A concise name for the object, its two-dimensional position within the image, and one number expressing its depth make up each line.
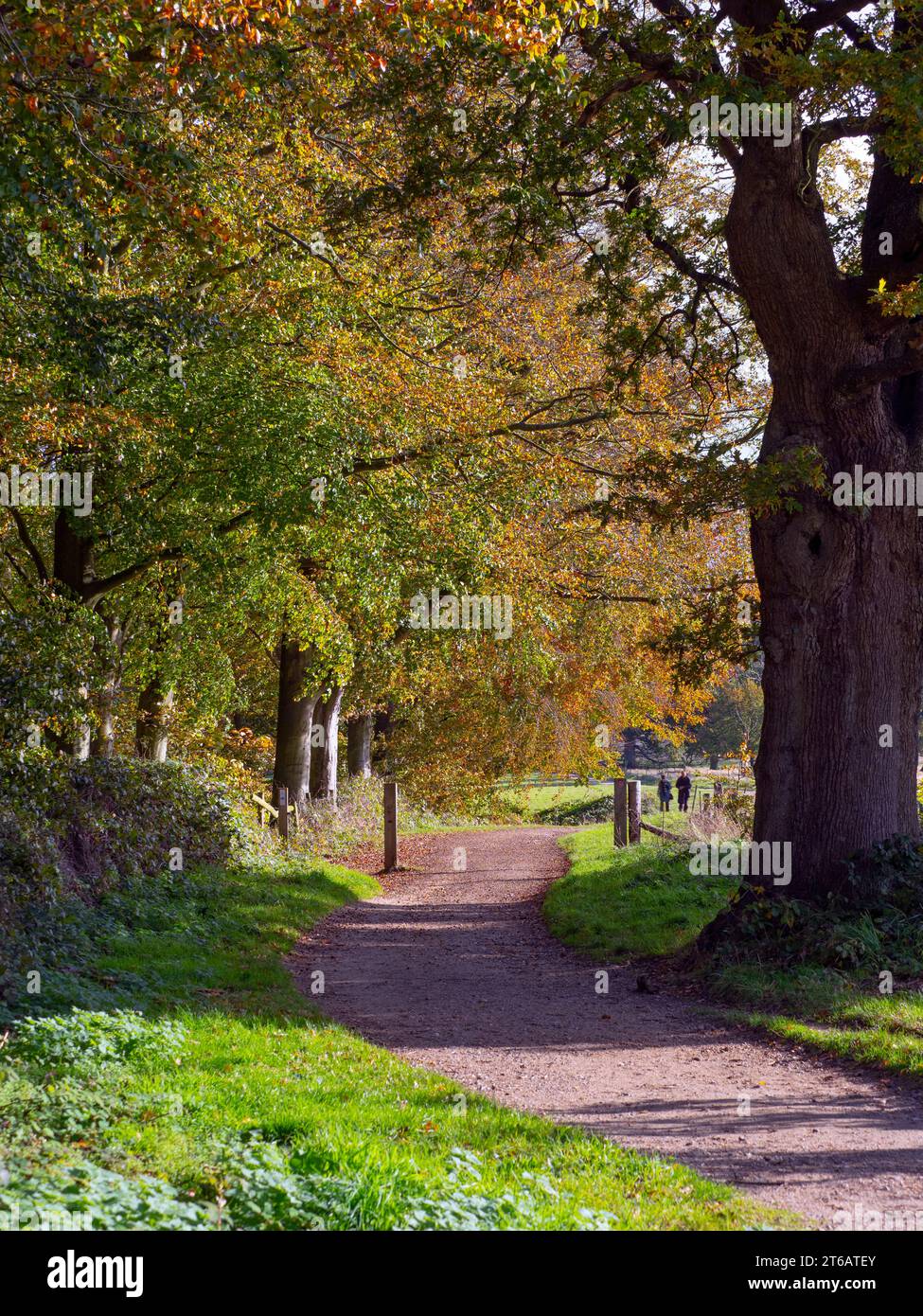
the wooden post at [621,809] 23.80
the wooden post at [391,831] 24.42
